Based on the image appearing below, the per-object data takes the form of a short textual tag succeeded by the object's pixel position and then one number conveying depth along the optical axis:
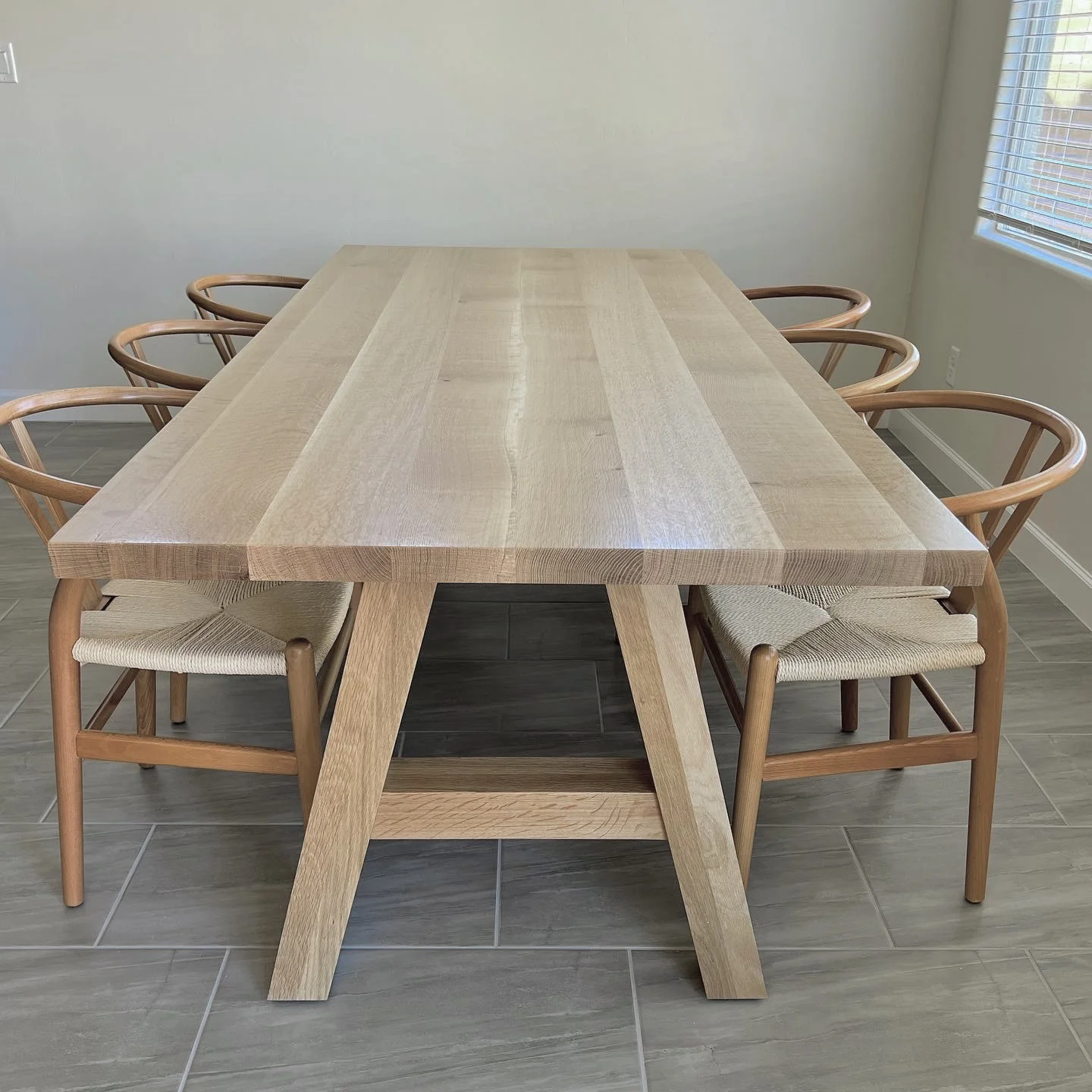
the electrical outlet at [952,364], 3.33
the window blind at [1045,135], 2.63
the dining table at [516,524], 1.12
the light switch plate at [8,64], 3.45
